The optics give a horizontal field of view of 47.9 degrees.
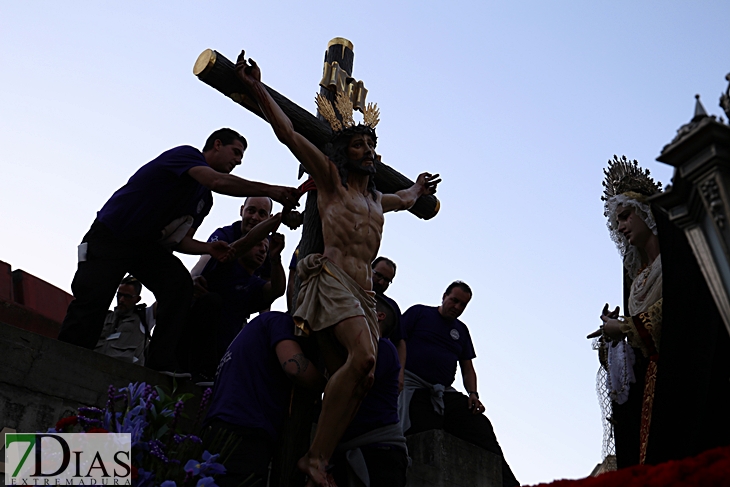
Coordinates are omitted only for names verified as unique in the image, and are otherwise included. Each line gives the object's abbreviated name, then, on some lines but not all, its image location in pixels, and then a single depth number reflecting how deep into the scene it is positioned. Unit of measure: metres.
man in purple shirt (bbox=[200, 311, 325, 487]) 4.40
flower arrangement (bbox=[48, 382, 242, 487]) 3.43
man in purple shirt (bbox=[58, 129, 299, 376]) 5.24
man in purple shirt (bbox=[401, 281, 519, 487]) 7.05
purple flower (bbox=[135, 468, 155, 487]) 3.38
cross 4.65
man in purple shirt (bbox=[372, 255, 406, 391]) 6.60
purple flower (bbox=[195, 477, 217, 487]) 3.42
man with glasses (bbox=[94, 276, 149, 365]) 6.38
